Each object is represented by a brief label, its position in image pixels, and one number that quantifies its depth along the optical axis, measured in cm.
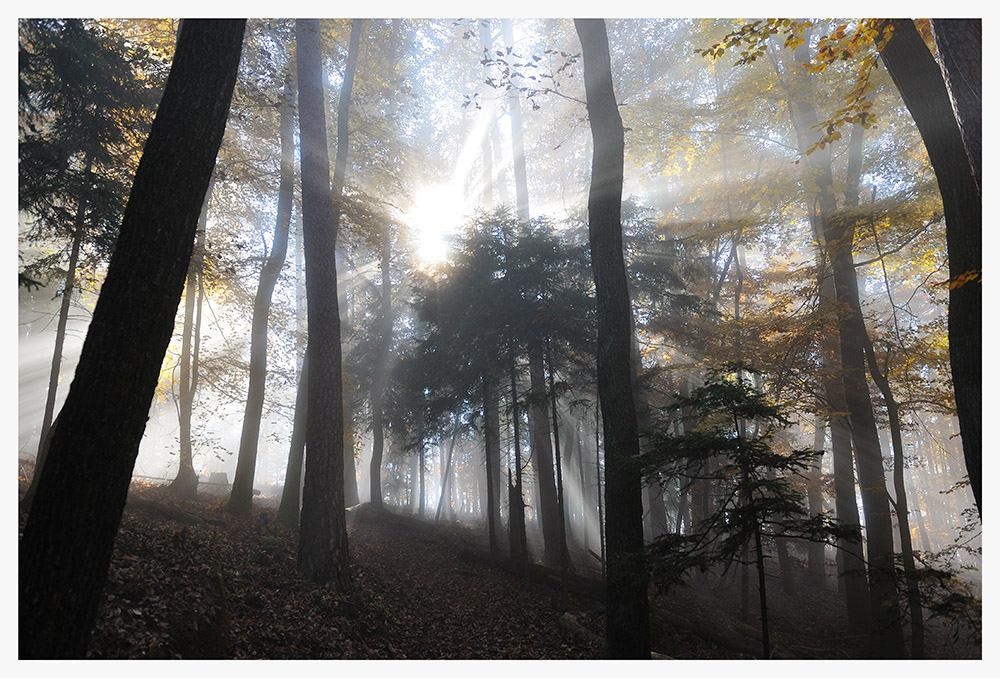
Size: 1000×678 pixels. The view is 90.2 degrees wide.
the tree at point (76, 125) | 698
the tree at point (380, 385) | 1783
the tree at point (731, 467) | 464
